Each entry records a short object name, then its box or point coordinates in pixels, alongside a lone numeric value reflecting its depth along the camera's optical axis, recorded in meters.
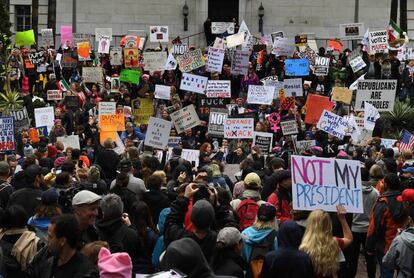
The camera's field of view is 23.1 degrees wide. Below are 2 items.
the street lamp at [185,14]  37.84
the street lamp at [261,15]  38.17
